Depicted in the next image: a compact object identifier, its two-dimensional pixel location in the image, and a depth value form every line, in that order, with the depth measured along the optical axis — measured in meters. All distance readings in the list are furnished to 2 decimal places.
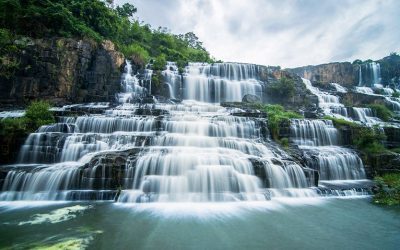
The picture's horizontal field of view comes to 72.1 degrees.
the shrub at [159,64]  26.31
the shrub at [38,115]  13.59
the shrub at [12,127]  12.12
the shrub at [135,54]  26.09
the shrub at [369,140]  14.45
